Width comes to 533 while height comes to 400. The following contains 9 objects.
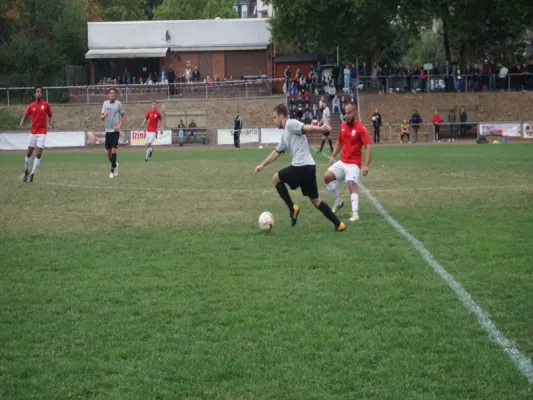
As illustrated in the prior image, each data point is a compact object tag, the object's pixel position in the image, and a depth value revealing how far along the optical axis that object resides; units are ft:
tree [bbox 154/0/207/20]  277.23
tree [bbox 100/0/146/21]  277.85
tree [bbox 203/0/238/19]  273.95
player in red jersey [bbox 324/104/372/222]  46.44
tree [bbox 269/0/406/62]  177.68
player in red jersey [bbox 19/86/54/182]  69.00
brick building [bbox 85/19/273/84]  193.36
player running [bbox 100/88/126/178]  73.31
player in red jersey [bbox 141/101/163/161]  94.48
